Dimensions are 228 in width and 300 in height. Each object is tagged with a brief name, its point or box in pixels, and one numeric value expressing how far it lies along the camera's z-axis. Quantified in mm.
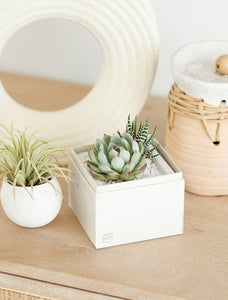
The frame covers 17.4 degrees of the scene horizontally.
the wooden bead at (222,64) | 871
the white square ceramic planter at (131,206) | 804
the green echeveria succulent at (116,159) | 796
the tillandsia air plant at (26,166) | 815
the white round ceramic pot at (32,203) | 815
